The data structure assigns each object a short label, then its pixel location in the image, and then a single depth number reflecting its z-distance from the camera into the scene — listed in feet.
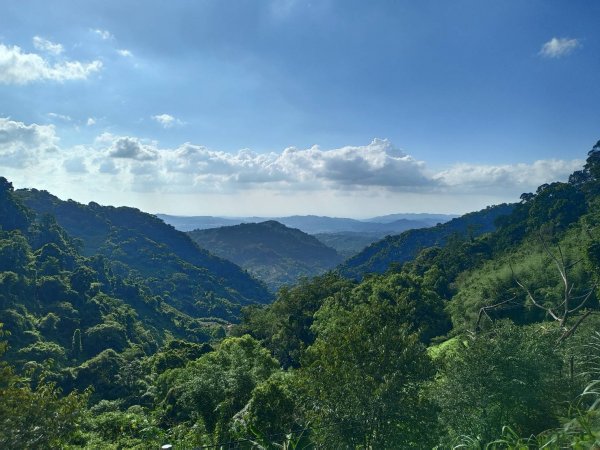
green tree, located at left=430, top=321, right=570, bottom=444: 36.19
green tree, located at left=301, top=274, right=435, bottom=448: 38.01
